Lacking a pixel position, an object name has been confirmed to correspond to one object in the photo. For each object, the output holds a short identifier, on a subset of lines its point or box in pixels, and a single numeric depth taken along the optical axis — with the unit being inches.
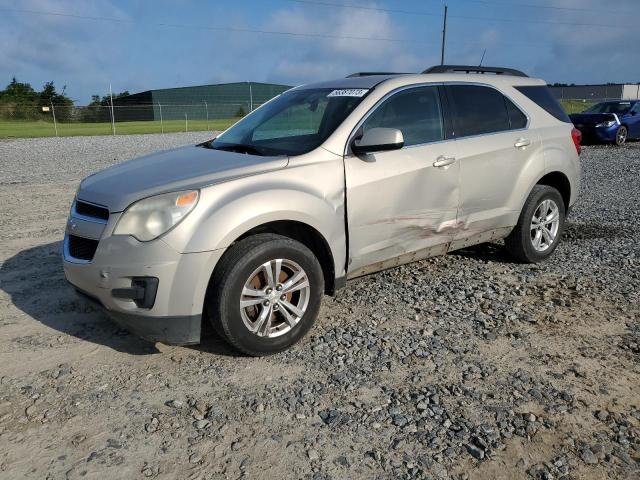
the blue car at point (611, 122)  757.9
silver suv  139.6
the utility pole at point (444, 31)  1792.6
